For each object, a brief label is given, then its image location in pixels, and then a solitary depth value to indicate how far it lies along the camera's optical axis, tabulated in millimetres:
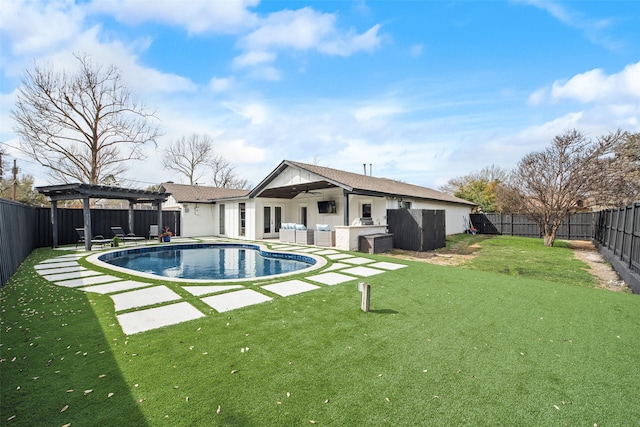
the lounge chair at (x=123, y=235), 14000
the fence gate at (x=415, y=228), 11953
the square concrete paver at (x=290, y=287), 5215
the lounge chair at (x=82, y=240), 12725
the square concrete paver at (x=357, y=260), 8539
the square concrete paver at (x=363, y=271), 6840
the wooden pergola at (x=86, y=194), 10820
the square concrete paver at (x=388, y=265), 7629
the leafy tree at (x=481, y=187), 26305
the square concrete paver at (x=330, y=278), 6086
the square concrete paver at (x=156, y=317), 3542
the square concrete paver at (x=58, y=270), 6762
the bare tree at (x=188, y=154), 29812
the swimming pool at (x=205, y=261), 8125
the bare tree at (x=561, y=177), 13070
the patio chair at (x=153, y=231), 15484
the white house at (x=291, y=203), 12961
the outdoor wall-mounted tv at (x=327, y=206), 14711
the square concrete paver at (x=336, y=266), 7566
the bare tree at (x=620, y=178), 13000
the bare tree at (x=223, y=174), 32888
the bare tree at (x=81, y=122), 16797
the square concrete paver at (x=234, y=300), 4379
